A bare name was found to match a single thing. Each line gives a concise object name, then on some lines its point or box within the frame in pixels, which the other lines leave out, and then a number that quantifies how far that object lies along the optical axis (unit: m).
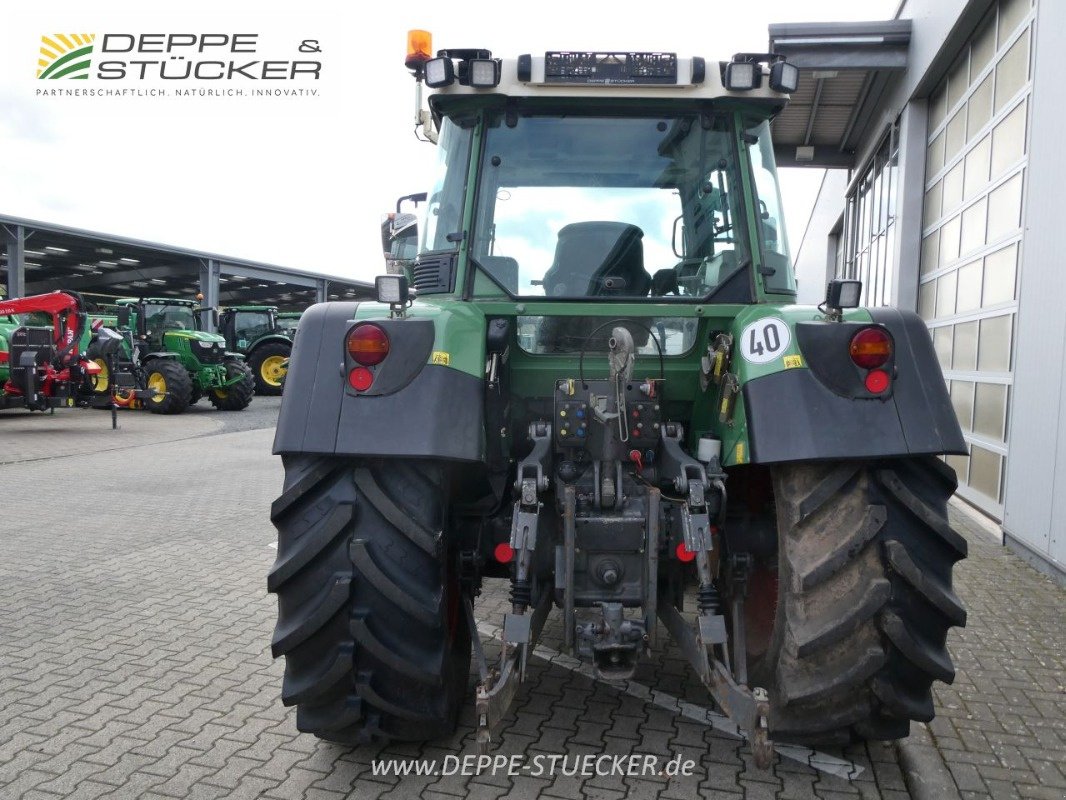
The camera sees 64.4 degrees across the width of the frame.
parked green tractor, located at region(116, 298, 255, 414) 17.88
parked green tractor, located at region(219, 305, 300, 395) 23.39
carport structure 24.94
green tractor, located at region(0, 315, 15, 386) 15.00
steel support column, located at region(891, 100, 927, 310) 10.21
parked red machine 14.71
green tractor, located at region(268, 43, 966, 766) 2.78
